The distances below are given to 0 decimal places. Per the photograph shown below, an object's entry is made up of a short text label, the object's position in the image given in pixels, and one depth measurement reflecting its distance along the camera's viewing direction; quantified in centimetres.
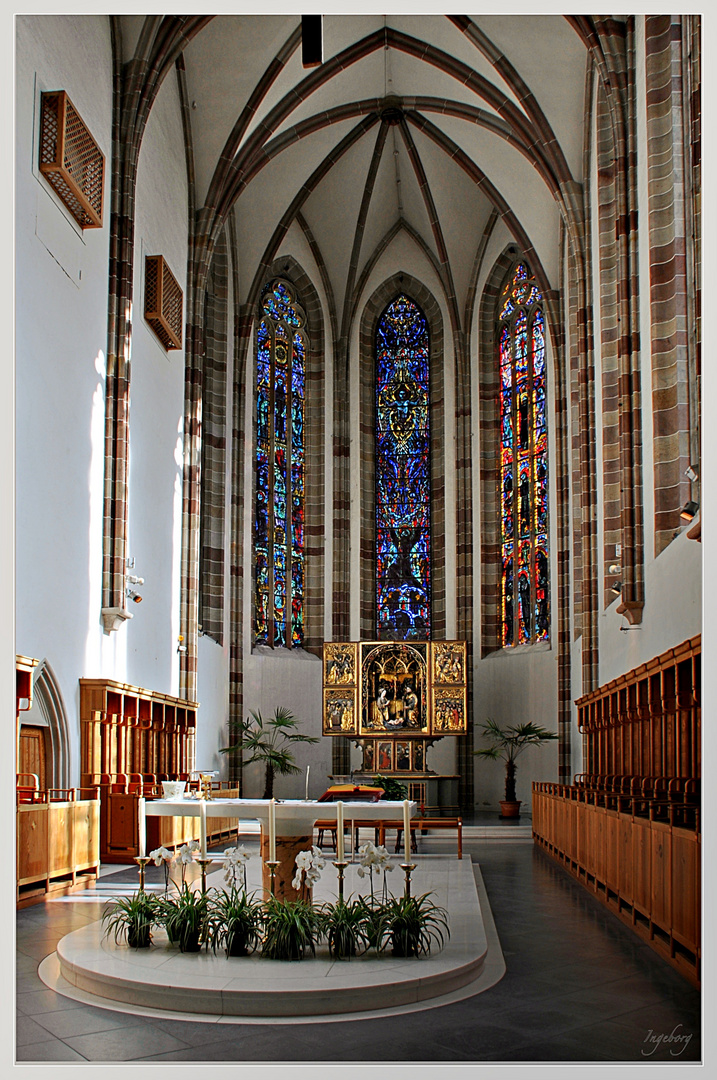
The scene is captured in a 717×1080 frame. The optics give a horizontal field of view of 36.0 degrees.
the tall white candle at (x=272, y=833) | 740
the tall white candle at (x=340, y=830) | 732
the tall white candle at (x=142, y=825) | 800
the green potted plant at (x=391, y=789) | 1401
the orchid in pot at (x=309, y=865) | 704
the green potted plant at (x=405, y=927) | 679
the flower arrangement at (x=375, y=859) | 713
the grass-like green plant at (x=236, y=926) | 673
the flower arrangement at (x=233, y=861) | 709
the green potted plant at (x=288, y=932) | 660
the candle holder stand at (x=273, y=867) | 714
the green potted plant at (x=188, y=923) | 686
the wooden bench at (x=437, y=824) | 1367
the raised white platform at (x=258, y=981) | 573
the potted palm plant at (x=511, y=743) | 2089
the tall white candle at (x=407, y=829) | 713
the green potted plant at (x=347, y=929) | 673
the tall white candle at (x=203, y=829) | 715
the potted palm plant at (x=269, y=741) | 2119
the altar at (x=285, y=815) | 776
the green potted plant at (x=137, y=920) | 698
